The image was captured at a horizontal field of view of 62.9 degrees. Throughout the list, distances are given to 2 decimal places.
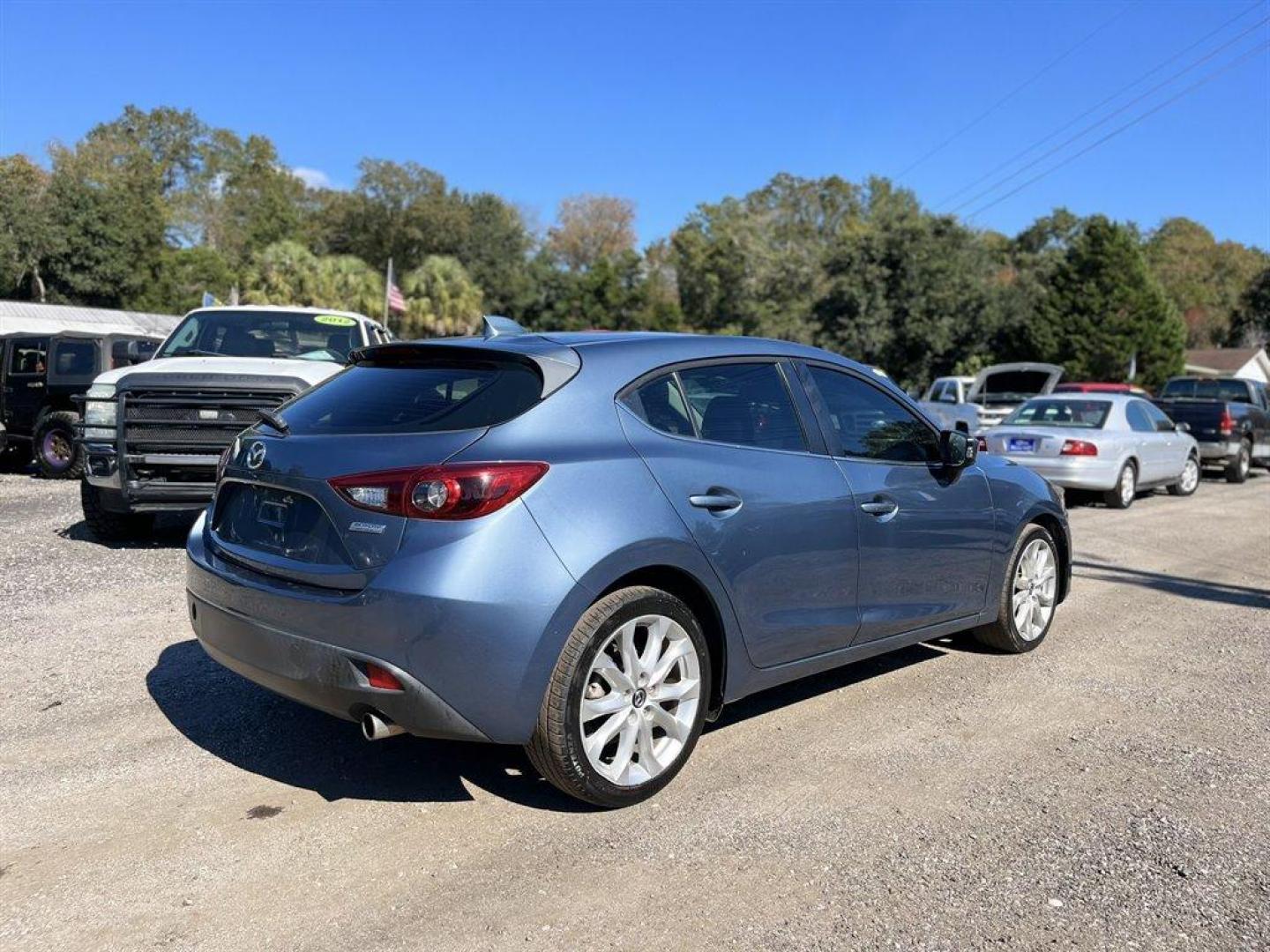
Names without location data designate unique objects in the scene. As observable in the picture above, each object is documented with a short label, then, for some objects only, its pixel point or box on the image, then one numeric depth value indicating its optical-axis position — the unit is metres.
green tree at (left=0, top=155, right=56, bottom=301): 51.03
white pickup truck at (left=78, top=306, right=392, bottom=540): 7.53
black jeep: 14.09
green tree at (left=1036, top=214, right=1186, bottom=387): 46.12
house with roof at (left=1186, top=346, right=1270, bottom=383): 57.66
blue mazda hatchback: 3.36
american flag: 37.28
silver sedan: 13.30
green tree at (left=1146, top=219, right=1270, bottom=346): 75.12
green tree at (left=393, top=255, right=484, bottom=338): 47.19
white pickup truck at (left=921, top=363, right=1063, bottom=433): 21.95
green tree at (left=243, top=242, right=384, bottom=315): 44.47
